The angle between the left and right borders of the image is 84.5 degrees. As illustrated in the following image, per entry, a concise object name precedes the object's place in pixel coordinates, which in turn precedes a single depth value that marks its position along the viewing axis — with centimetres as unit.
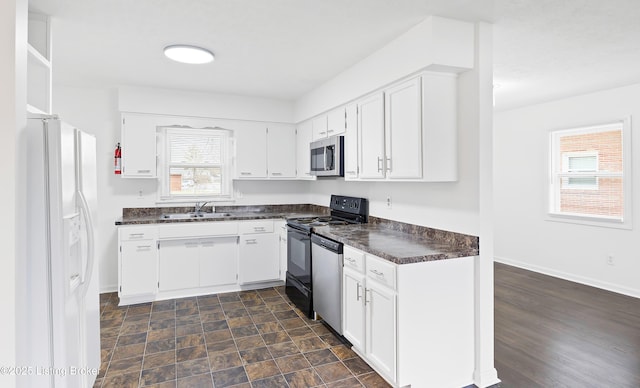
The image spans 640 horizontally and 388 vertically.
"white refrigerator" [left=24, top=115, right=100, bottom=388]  164
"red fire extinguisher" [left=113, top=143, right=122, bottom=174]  414
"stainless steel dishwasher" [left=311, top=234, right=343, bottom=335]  288
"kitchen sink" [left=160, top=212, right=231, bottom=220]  413
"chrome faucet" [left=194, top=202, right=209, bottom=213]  456
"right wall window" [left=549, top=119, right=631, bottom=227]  417
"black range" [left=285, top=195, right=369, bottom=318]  347
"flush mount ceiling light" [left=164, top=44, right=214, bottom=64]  287
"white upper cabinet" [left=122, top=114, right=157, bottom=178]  410
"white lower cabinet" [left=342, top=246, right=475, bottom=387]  218
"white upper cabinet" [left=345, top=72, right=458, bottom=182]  251
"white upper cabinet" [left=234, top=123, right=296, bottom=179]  467
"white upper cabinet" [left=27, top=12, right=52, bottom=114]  226
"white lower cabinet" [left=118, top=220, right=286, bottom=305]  383
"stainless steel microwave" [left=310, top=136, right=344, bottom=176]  362
